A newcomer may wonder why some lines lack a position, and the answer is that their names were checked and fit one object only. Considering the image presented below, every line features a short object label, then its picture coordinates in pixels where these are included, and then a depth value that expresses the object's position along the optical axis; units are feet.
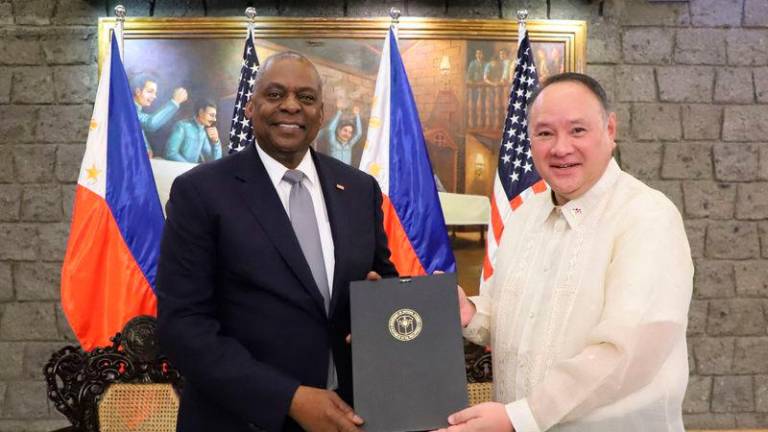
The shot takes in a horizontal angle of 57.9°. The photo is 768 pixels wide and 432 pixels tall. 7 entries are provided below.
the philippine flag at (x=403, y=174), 13.01
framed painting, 13.76
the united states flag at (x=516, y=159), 12.98
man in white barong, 5.64
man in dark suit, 5.96
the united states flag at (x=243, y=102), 12.93
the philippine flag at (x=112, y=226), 12.04
